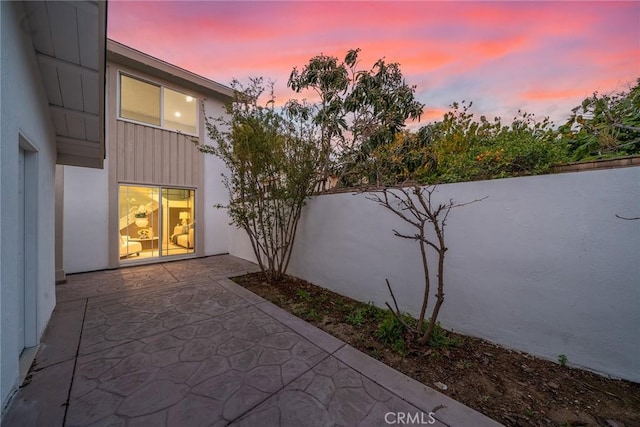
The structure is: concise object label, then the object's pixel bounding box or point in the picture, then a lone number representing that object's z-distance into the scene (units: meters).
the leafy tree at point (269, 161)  4.08
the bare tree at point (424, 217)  2.29
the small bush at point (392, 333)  2.52
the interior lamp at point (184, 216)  7.11
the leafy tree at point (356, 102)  5.31
